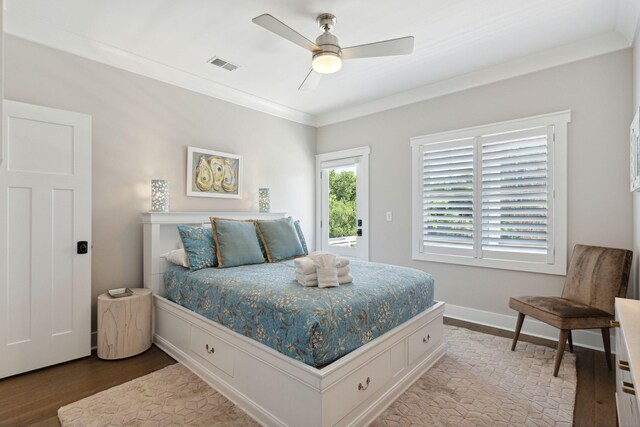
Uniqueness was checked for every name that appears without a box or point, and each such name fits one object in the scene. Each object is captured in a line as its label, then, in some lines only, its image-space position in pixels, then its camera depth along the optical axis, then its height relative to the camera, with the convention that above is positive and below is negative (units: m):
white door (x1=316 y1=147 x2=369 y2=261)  4.77 +0.15
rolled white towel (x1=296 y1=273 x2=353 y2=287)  2.32 -0.47
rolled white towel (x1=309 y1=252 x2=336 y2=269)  2.32 -0.33
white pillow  3.07 -0.43
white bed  1.82 -1.01
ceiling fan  2.46 +1.24
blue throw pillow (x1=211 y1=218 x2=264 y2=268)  3.06 -0.29
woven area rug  2.04 -1.24
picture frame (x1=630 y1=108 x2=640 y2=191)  2.19 +0.42
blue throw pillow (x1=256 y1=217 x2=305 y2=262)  3.40 -0.28
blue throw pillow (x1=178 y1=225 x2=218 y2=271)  3.00 -0.32
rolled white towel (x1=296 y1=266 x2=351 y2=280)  2.33 -0.43
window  3.26 +0.19
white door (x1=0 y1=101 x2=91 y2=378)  2.51 -0.20
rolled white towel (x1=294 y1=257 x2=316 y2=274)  2.33 -0.37
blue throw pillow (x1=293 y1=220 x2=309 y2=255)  3.81 -0.31
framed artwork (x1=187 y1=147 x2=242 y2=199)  3.79 +0.45
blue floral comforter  1.86 -0.60
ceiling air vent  3.36 +1.52
